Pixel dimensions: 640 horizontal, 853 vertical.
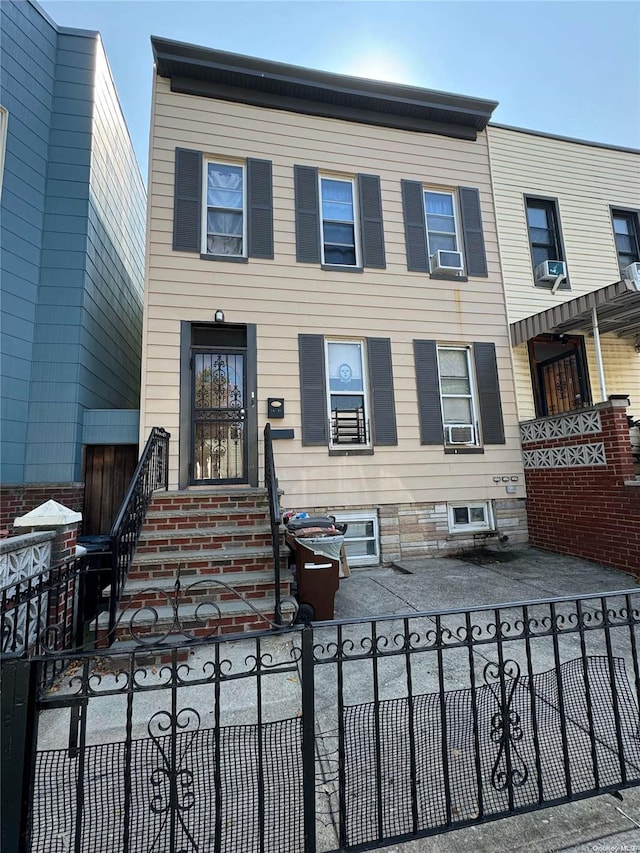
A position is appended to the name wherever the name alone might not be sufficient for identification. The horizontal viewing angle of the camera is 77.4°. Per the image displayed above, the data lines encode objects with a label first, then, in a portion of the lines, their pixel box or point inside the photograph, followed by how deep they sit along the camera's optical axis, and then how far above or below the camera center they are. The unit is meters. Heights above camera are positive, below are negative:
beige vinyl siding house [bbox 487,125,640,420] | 7.27 +4.50
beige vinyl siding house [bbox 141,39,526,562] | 5.97 +2.73
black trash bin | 4.54 -1.07
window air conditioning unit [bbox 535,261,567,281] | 7.43 +3.73
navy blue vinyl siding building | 5.49 +3.39
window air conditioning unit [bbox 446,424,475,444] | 6.68 +0.68
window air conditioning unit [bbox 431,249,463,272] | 6.95 +3.71
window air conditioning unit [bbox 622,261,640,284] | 5.56 +2.78
